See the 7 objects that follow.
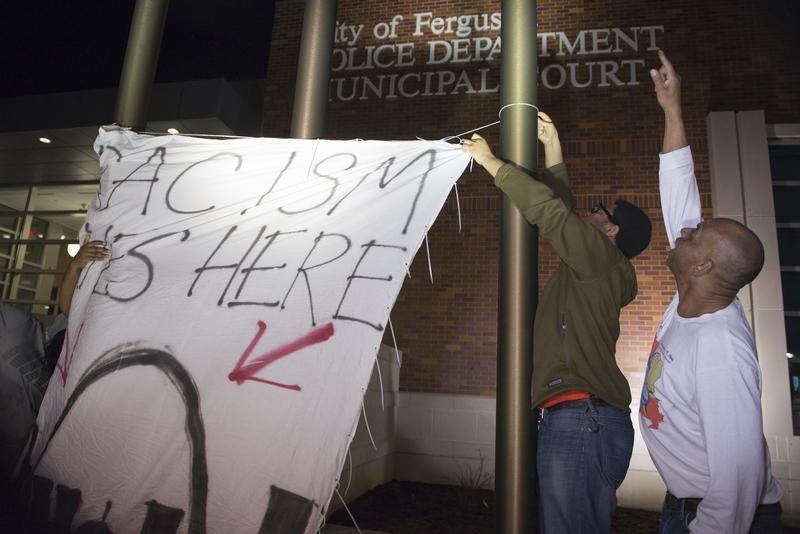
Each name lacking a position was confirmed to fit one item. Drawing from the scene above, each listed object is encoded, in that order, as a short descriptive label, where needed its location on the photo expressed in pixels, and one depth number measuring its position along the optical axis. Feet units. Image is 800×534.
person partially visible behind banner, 8.83
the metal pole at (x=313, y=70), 11.38
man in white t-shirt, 4.84
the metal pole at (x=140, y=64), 11.55
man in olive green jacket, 6.08
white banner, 6.95
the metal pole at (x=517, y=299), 7.00
